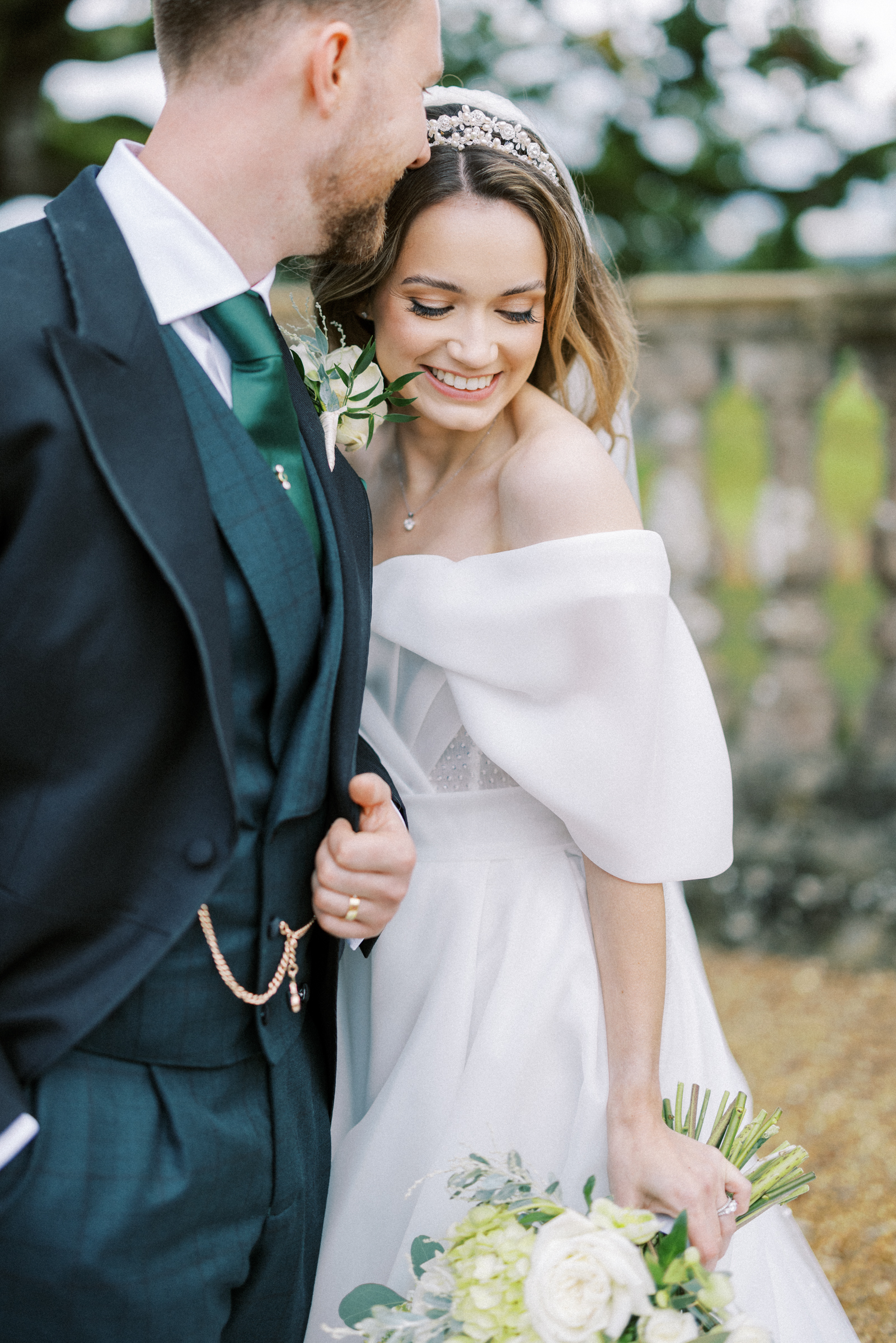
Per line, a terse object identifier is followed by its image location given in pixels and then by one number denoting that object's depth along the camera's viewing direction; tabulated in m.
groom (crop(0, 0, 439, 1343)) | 1.39
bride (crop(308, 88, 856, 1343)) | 1.88
